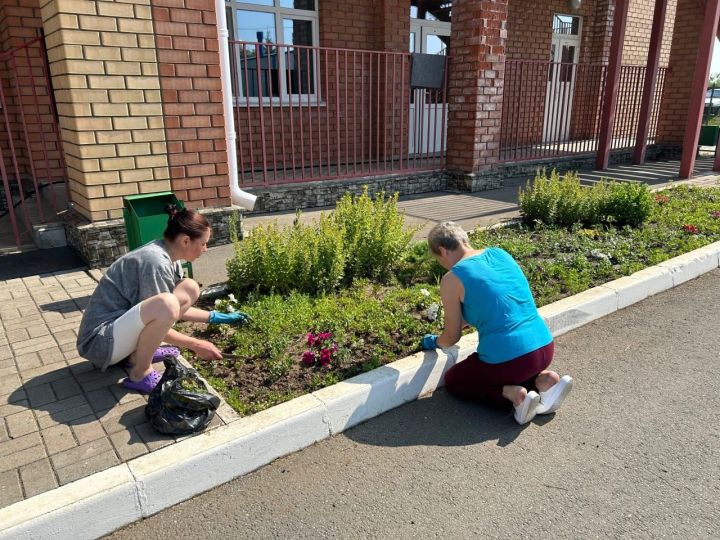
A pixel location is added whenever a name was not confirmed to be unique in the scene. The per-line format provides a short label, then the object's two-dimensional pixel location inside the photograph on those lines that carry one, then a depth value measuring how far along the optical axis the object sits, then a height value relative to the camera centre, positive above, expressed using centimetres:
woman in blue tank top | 294 -120
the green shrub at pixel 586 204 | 625 -115
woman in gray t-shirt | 282 -102
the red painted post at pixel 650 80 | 1099 +47
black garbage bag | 259 -142
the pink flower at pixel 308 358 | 330 -150
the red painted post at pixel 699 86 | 942 +29
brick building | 468 +21
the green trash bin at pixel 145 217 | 413 -83
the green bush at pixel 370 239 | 464 -114
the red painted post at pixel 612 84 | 1000 +36
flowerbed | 322 -149
